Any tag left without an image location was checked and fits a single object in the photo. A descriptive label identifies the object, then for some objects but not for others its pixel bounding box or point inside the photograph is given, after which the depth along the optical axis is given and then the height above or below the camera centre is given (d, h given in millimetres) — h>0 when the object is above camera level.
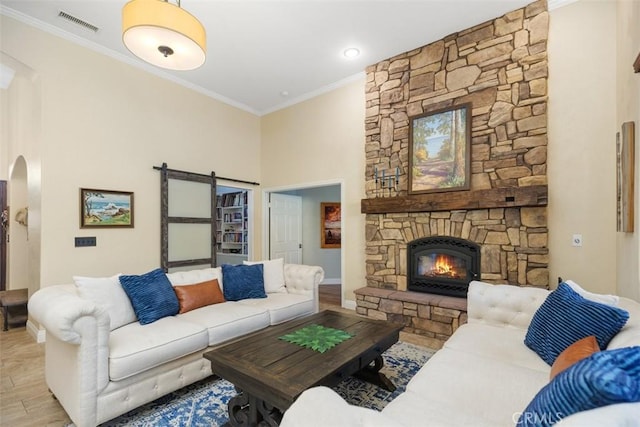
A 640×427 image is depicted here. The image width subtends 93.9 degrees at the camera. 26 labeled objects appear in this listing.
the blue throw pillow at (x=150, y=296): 2490 -690
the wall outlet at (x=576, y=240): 3062 -258
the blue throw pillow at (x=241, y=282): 3291 -751
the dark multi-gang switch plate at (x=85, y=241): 3624 -306
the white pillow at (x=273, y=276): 3709 -763
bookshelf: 6328 -194
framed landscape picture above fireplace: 3719 +849
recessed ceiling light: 4040 +2254
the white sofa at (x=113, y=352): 1806 -944
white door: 6071 -248
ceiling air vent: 3260 +2209
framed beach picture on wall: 3693 +107
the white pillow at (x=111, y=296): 2304 -637
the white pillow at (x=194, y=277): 3031 -644
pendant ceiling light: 1883 +1244
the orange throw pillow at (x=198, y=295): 2836 -781
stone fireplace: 3268 +549
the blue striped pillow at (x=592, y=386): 690 -414
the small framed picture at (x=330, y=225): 7340 -229
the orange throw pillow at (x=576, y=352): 1259 -605
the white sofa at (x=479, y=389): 973 -842
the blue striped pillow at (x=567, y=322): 1439 -572
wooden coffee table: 1589 -889
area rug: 1979 -1358
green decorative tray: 2033 -884
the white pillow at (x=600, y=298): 1646 -471
